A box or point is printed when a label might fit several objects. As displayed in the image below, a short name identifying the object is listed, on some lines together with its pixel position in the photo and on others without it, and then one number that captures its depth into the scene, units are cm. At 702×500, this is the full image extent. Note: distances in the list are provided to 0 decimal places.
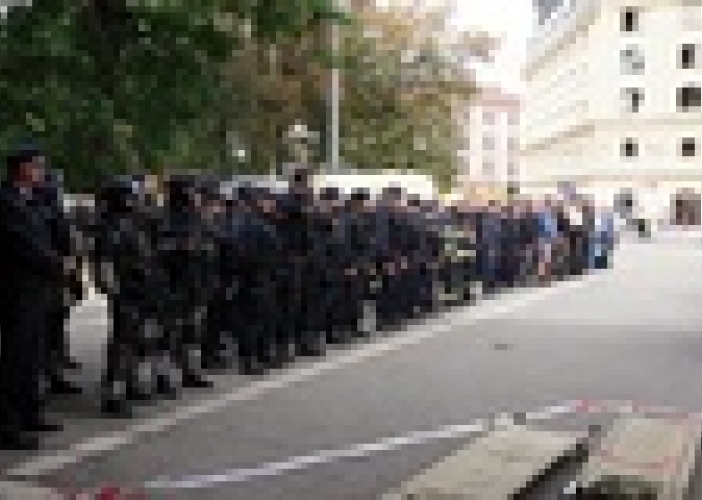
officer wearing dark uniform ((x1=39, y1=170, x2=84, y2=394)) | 914
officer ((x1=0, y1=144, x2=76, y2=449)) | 868
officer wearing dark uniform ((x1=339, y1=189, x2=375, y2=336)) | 1427
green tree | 1226
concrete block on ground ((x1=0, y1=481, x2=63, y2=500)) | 639
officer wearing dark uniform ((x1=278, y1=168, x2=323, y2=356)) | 1252
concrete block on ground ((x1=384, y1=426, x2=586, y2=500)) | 687
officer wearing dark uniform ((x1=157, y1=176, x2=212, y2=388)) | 1035
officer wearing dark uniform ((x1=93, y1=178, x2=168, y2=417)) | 973
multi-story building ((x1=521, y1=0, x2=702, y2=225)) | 7606
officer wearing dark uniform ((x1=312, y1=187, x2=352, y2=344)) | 1334
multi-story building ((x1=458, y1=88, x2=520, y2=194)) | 15500
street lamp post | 3716
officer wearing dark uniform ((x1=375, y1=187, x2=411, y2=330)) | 1550
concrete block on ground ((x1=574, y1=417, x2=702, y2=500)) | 704
